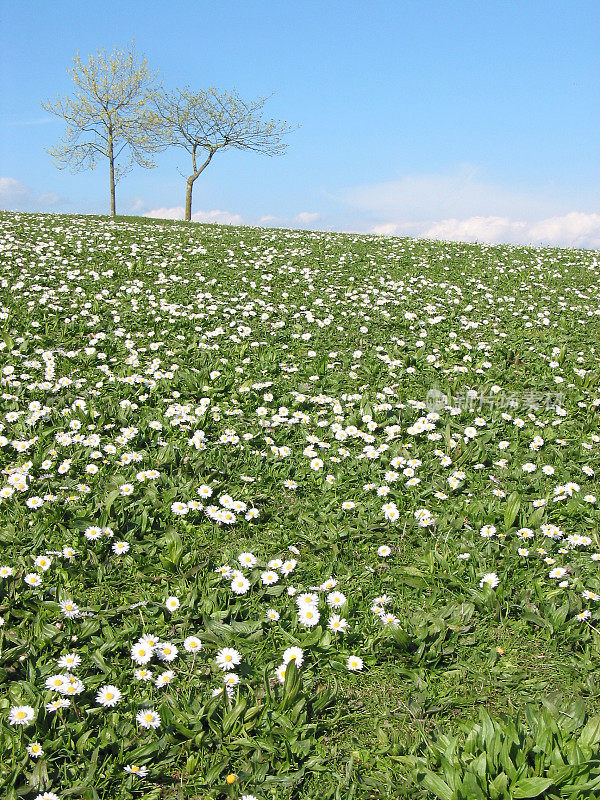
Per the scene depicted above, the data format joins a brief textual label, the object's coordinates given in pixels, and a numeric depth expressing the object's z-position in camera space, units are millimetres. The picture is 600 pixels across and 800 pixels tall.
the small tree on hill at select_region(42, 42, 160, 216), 31500
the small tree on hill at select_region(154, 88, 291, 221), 31578
